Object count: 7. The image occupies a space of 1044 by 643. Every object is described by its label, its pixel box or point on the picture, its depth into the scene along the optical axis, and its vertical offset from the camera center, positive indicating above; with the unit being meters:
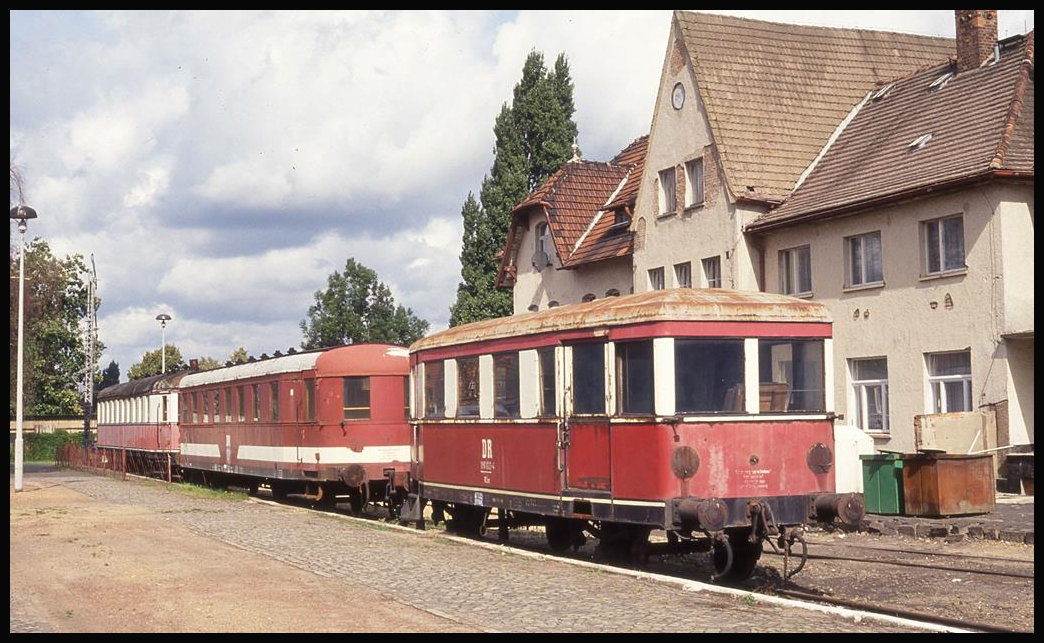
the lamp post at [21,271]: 27.66 +3.23
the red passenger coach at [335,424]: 23.14 -0.19
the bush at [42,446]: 62.06 -1.28
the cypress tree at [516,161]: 55.88 +10.36
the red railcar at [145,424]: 36.22 -0.21
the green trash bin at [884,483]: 20.50 -1.25
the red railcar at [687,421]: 12.84 -0.14
